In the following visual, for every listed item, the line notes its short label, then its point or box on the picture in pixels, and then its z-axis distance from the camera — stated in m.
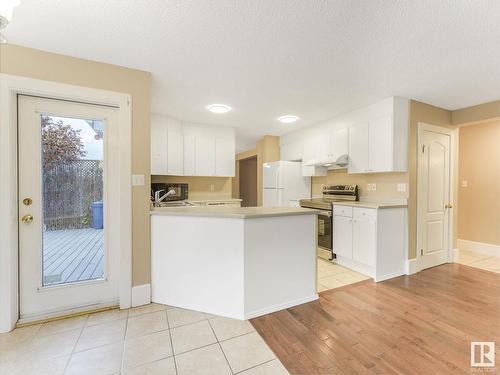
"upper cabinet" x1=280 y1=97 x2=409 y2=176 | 3.20
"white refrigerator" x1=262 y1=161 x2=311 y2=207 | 4.96
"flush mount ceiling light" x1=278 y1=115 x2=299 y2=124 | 4.05
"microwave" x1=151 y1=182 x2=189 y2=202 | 4.25
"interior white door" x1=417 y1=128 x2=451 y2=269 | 3.42
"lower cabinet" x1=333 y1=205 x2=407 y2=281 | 3.06
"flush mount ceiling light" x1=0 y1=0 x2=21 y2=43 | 1.12
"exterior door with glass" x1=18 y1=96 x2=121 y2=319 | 2.09
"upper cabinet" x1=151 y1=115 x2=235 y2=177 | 4.08
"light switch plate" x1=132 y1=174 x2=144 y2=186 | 2.35
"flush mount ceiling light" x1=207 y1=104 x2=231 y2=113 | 3.51
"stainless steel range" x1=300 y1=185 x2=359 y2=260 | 3.75
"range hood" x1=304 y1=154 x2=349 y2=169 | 3.86
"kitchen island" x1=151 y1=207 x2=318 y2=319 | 2.14
